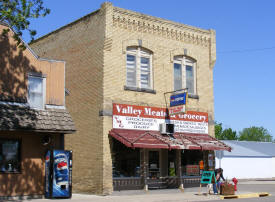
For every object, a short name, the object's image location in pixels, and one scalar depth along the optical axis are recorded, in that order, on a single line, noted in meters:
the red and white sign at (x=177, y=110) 22.42
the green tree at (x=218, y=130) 89.06
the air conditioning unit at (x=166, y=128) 23.12
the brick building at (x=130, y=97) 21.66
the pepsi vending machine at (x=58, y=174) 18.56
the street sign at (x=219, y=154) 33.66
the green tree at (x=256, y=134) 116.31
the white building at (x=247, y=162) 49.50
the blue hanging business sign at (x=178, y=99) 22.38
